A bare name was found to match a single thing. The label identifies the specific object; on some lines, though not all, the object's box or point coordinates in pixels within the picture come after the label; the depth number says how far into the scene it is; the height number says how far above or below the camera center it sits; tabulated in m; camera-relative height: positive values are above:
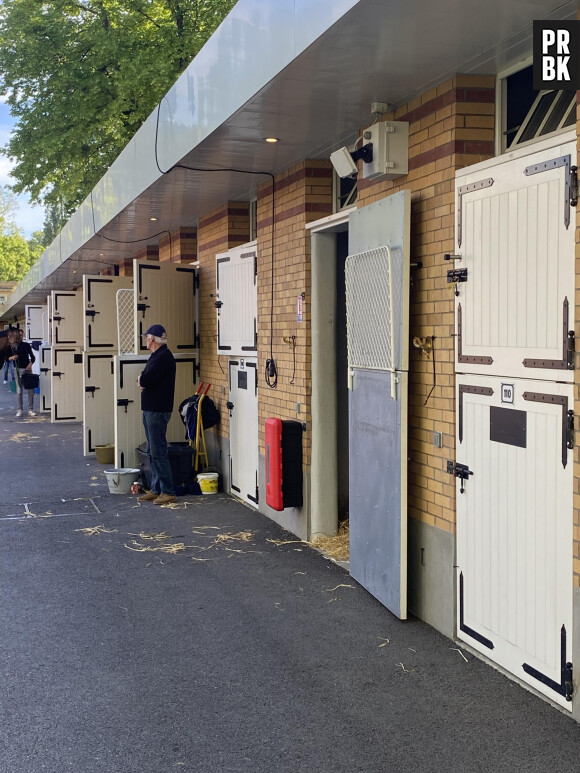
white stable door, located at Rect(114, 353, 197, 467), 10.86 -0.78
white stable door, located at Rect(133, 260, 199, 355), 10.45 +0.55
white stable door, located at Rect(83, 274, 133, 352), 13.55 +0.59
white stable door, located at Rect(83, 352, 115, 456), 13.30 -0.95
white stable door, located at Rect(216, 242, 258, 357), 8.91 +0.49
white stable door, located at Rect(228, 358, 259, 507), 8.97 -1.00
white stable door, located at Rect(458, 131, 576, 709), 4.02 -0.39
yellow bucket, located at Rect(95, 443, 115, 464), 12.51 -1.71
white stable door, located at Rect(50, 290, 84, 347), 17.75 +0.58
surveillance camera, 5.91 +1.33
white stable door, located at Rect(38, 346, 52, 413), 21.27 -0.85
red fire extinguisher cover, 7.48 -1.10
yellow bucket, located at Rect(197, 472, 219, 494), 9.89 -1.71
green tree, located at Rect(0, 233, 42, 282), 86.25 +9.48
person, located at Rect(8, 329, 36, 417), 18.73 -0.32
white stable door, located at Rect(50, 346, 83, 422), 17.80 -0.89
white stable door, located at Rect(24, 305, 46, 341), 26.16 +0.74
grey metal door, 5.32 -0.37
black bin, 9.94 -1.50
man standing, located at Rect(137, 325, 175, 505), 9.27 -0.68
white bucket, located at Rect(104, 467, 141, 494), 9.90 -1.67
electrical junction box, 5.54 +1.34
